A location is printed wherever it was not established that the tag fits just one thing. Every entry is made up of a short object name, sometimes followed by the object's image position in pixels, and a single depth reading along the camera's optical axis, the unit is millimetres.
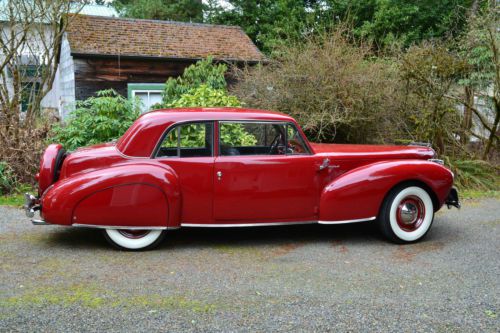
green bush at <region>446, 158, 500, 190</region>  8688
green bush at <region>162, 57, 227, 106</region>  9828
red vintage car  4582
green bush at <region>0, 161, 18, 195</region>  7434
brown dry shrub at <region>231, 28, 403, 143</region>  8977
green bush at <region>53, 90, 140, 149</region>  7941
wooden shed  12375
